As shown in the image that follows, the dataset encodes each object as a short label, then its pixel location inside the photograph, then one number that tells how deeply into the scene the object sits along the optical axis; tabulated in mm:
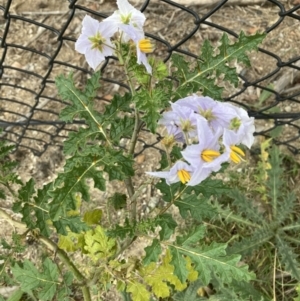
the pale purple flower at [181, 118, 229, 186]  202
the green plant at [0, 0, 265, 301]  213
